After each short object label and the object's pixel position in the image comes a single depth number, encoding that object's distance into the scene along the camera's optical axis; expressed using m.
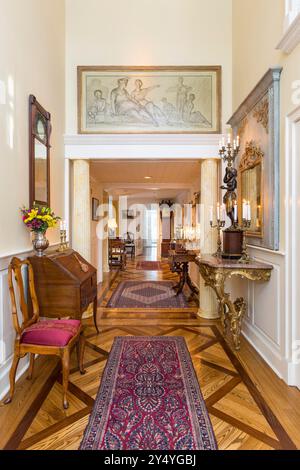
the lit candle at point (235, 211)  3.21
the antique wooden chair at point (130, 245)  11.65
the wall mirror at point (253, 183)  2.92
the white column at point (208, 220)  4.16
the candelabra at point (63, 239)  3.49
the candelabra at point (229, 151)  3.08
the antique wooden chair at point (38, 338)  2.08
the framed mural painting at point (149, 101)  4.11
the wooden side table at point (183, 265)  5.05
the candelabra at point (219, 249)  3.43
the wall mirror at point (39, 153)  2.81
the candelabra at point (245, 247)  2.91
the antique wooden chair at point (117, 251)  8.52
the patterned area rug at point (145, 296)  4.80
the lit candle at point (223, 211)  3.27
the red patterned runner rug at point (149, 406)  1.69
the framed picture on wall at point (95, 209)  6.25
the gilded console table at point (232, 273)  2.75
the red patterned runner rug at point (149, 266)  8.89
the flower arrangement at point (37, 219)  2.54
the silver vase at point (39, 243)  2.68
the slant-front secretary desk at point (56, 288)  2.66
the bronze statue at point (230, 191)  3.15
